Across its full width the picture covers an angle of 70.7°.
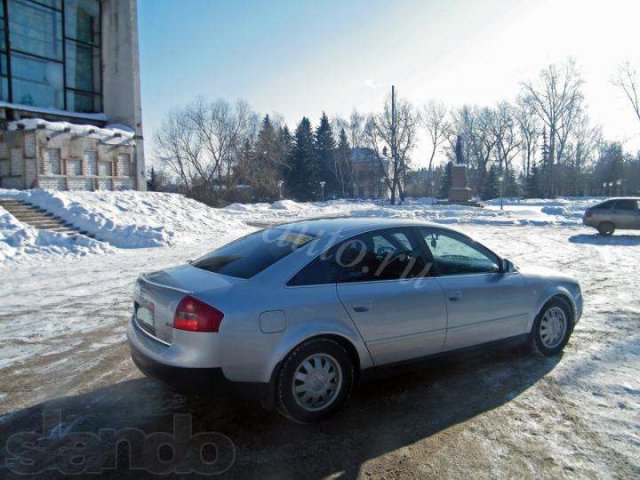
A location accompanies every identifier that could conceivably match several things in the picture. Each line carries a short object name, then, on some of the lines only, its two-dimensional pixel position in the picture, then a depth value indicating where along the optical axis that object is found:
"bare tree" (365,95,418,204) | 58.72
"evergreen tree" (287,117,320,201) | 67.06
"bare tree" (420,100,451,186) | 67.12
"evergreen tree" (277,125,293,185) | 64.56
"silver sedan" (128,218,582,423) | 3.18
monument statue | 47.09
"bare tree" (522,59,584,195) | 61.02
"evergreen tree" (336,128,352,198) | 72.58
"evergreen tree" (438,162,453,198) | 76.57
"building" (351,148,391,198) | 73.44
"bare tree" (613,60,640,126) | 48.13
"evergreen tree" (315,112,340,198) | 73.62
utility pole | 53.70
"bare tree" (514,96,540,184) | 66.06
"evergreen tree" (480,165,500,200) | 70.50
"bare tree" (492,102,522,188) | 72.50
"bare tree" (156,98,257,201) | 54.06
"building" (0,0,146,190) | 20.64
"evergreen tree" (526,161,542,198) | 70.45
